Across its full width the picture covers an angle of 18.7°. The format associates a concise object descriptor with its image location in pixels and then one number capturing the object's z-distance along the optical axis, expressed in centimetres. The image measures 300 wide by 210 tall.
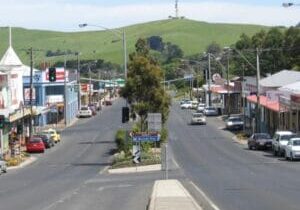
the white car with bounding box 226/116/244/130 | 9800
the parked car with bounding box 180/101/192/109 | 15488
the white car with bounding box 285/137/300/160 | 5716
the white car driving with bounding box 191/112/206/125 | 10862
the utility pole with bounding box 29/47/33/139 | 8475
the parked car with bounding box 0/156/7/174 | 5789
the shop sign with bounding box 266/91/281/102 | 9086
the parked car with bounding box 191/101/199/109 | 15288
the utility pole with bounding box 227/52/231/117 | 12788
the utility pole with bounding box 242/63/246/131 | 11186
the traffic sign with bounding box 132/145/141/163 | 5088
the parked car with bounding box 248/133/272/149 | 7094
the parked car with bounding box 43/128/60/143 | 8662
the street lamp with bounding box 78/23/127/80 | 6384
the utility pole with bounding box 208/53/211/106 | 14261
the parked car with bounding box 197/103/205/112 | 13000
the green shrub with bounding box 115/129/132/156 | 6381
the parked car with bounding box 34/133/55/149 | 8265
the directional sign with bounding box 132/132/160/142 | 4466
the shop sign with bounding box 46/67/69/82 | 12441
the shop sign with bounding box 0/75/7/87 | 7750
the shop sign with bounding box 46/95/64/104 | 12412
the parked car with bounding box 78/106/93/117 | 13525
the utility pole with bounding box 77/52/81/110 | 14975
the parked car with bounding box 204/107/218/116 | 12888
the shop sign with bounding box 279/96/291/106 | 8052
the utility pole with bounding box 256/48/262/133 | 8038
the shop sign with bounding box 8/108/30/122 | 7794
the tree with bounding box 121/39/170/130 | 6594
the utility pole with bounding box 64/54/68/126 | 11741
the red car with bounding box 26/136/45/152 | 7888
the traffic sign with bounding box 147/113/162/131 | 4106
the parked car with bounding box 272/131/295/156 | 6217
